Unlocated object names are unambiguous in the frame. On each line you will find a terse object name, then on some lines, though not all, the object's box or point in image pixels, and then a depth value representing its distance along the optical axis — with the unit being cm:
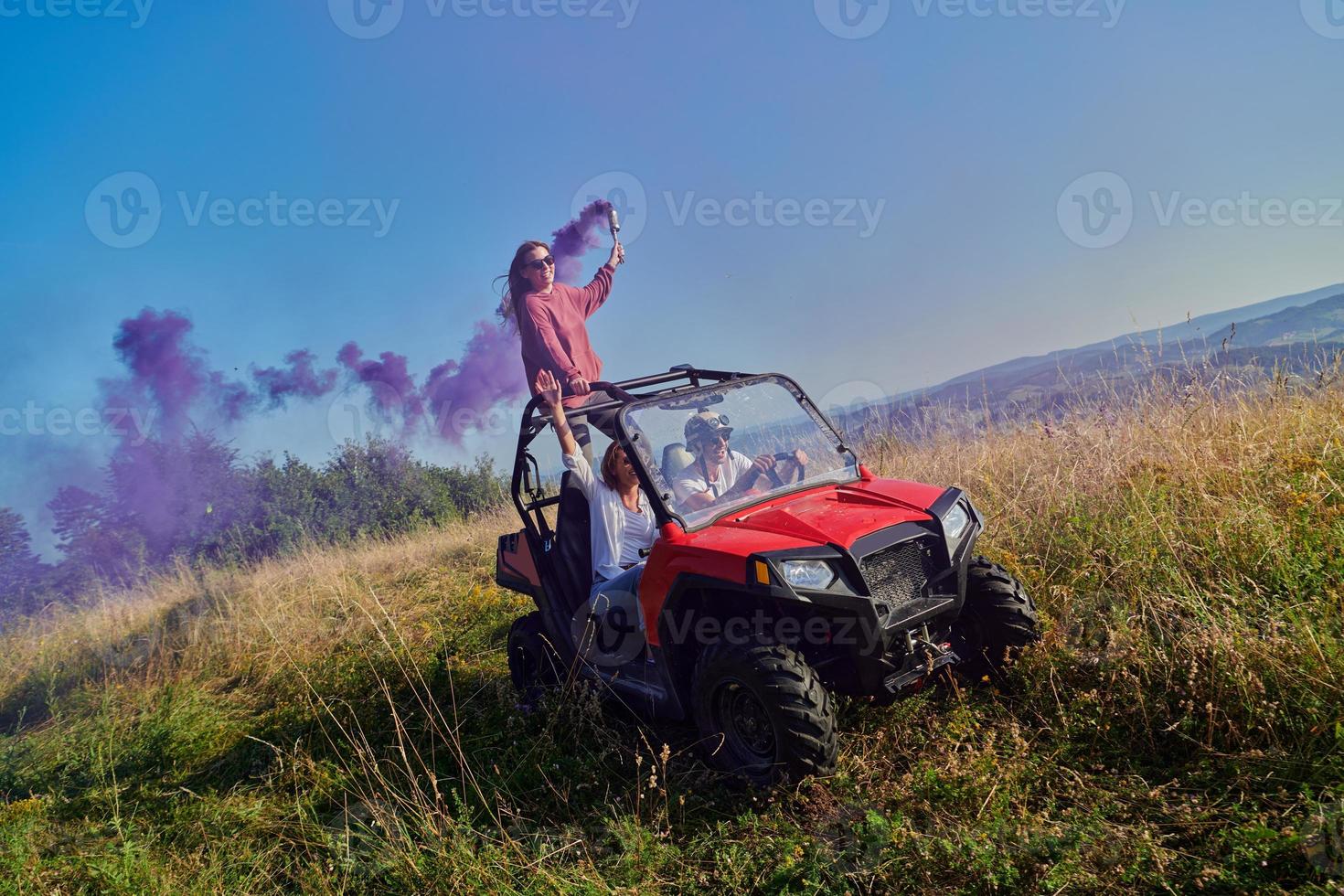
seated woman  397
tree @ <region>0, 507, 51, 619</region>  1377
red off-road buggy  304
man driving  374
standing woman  663
